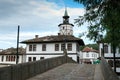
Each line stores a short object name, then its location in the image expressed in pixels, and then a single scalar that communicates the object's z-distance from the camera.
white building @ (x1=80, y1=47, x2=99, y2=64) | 44.47
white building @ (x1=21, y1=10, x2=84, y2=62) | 21.54
